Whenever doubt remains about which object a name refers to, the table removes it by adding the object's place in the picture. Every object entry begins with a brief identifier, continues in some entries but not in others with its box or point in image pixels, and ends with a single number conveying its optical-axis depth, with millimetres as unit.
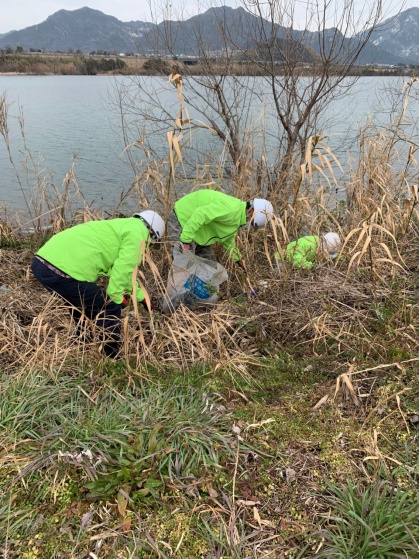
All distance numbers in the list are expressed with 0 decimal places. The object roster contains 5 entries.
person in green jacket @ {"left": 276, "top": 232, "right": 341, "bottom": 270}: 3371
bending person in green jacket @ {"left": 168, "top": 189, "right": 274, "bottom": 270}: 3492
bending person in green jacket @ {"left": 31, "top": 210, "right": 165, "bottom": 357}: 2926
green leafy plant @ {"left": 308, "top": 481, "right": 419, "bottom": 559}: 1366
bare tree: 5114
